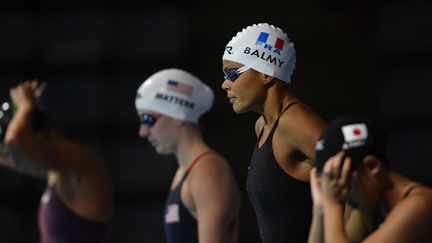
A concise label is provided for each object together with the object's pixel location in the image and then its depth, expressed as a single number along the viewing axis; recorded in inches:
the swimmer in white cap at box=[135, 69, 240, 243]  661.3
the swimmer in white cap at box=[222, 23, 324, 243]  567.8
